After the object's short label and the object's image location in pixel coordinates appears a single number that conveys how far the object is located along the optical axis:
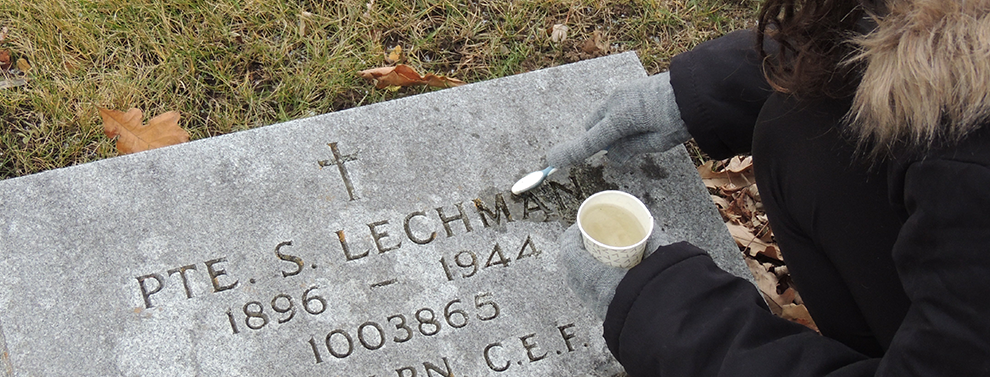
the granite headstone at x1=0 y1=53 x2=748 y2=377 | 1.66
